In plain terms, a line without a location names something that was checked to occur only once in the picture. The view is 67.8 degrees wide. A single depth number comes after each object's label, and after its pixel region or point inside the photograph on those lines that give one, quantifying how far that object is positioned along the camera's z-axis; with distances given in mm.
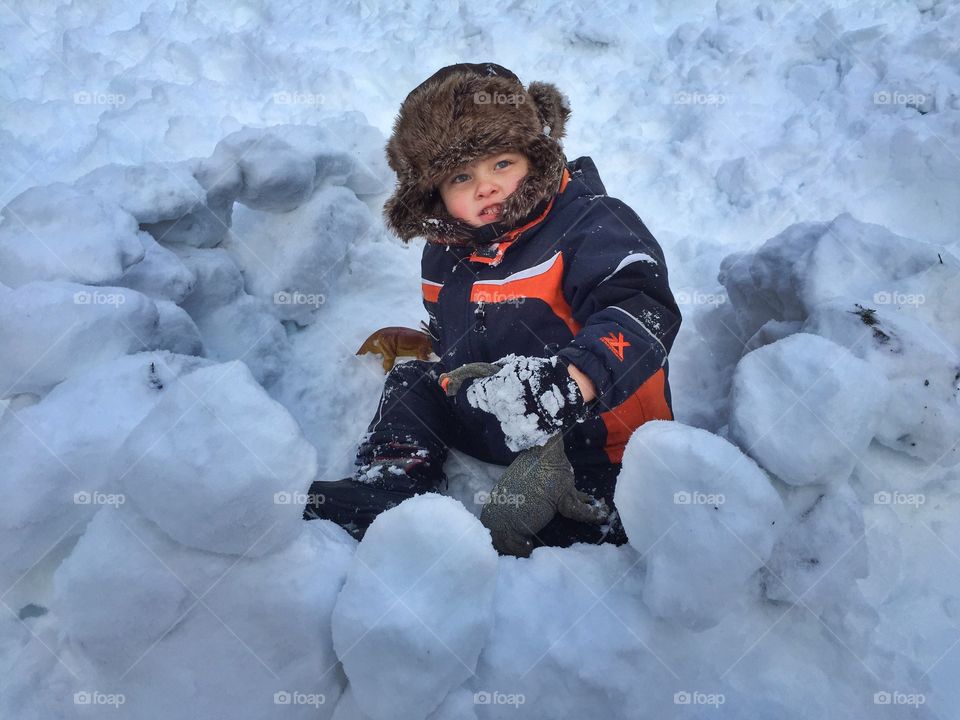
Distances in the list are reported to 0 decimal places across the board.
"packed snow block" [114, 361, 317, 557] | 1127
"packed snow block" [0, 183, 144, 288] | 1754
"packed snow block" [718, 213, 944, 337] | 1744
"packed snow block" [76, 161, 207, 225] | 2107
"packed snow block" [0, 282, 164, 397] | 1510
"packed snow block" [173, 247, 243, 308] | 2271
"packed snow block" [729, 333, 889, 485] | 1352
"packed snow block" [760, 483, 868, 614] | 1360
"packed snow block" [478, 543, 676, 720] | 1269
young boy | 1577
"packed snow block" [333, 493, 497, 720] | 1166
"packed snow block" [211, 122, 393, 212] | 2316
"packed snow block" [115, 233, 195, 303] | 2006
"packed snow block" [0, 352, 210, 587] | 1268
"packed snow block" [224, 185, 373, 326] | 2455
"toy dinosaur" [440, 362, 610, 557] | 1642
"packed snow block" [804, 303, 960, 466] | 1489
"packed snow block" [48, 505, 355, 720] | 1181
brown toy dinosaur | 2363
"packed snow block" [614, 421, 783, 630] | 1229
